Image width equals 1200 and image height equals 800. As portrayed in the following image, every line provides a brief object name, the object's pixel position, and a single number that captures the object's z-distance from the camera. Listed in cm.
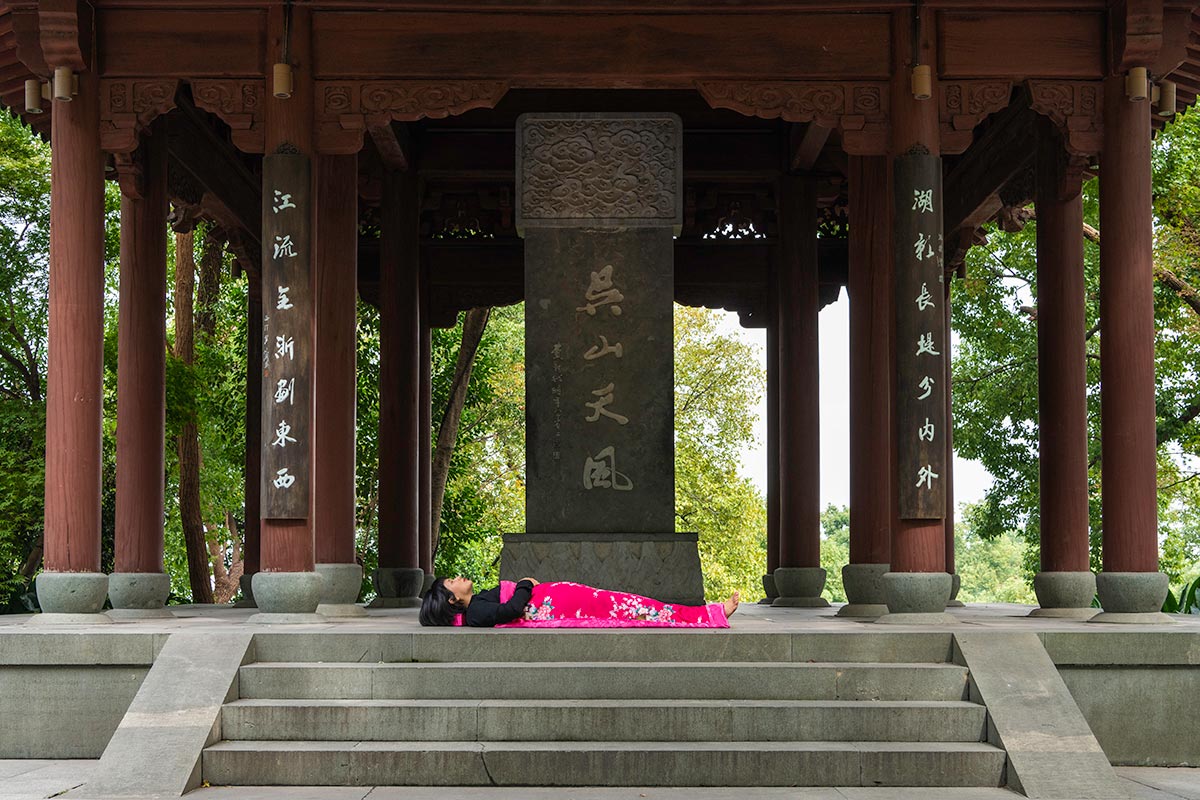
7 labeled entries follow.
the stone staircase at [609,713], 648
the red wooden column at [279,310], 843
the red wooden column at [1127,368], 858
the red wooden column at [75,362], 852
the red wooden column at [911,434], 843
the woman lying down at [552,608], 789
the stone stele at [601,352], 918
